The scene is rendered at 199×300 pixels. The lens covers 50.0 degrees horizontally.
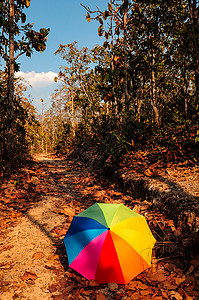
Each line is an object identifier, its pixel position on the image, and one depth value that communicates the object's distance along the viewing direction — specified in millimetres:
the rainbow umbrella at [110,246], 2615
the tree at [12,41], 7801
